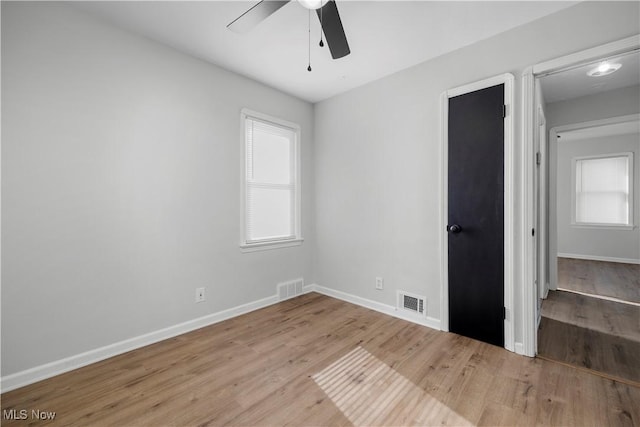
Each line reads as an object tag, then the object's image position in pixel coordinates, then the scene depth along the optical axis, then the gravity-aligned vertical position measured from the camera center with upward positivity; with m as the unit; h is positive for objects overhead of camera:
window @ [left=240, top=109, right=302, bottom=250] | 3.08 +0.38
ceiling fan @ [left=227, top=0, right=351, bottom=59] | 1.50 +1.16
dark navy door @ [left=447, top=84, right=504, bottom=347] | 2.22 -0.02
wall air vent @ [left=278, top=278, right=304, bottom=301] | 3.38 -1.00
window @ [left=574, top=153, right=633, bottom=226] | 4.12 +0.36
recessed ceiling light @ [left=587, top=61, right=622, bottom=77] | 2.44 +1.36
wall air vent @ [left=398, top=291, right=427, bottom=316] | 2.72 -0.96
